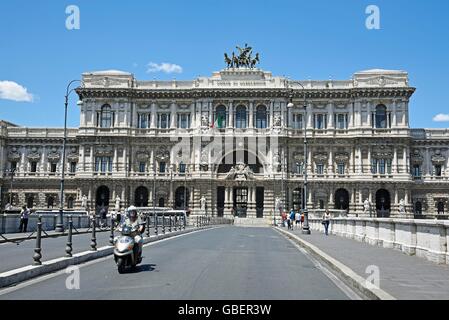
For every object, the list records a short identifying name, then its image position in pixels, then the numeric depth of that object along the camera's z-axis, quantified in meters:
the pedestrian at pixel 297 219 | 60.62
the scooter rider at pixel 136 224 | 14.09
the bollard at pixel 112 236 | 20.28
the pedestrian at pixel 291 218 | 48.38
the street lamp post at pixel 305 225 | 35.59
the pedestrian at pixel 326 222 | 35.47
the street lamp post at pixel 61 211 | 33.47
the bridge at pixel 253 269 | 10.61
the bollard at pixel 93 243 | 18.31
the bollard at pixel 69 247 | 16.04
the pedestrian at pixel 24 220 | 32.84
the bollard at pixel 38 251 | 13.62
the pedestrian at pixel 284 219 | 57.67
